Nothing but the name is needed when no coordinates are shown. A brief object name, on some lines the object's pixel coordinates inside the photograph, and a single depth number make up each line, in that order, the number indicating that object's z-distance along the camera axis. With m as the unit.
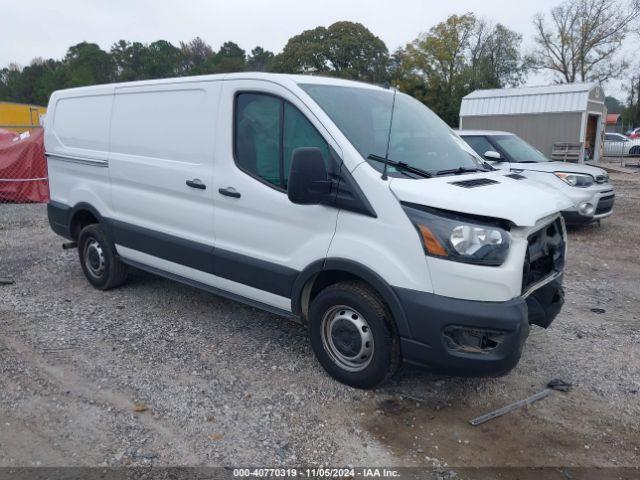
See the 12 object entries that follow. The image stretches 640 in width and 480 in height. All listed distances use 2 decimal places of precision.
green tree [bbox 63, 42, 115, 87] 55.68
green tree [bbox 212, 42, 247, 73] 52.36
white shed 21.77
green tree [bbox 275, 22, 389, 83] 40.22
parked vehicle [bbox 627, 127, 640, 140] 33.77
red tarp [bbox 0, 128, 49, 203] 11.67
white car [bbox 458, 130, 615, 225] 8.76
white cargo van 3.30
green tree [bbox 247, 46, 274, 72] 60.43
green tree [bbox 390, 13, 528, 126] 41.50
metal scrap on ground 3.55
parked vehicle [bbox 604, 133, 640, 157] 30.71
